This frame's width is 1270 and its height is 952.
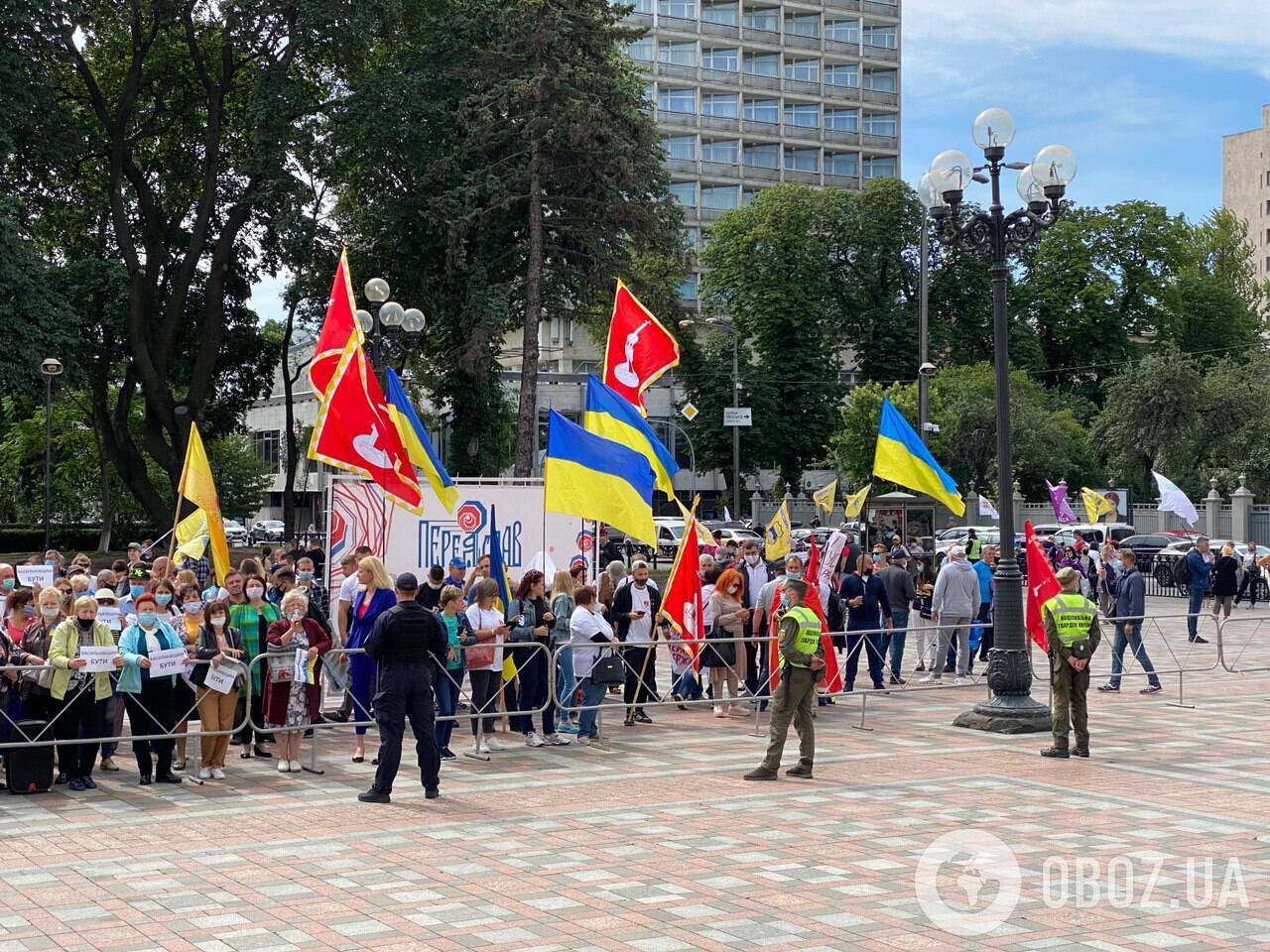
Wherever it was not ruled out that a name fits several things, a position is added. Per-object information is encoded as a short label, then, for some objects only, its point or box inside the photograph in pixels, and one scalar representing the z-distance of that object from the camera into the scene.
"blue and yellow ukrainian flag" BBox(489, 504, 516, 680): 14.98
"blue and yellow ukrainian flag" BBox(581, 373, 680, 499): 16.48
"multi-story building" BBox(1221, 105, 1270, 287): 122.88
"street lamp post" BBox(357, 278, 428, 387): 23.53
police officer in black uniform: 11.80
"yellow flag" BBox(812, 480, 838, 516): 31.56
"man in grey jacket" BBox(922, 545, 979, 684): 20.00
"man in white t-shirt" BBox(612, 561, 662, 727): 16.81
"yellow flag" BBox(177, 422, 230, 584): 15.99
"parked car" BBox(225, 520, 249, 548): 67.25
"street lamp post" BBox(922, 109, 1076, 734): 15.81
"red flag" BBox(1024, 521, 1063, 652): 16.69
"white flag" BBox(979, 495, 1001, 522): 45.03
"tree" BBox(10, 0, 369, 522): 34.66
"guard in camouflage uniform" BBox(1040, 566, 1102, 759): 14.16
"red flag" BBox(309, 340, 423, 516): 15.52
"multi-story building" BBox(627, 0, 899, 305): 90.69
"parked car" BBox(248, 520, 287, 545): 72.73
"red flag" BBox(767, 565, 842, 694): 15.50
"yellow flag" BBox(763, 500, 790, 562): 21.06
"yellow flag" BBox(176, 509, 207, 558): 17.19
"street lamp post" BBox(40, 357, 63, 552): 31.40
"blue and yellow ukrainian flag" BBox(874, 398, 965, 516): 18.72
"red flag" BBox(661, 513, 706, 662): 16.25
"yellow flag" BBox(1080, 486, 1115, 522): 35.47
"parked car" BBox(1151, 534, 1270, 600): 39.44
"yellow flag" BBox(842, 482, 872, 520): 32.65
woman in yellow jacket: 12.30
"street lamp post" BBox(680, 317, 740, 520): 60.66
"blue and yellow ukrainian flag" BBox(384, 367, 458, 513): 16.81
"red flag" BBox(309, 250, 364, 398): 16.73
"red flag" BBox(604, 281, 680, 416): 18.14
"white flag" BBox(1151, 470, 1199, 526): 33.81
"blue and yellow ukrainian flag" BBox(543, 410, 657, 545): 15.67
